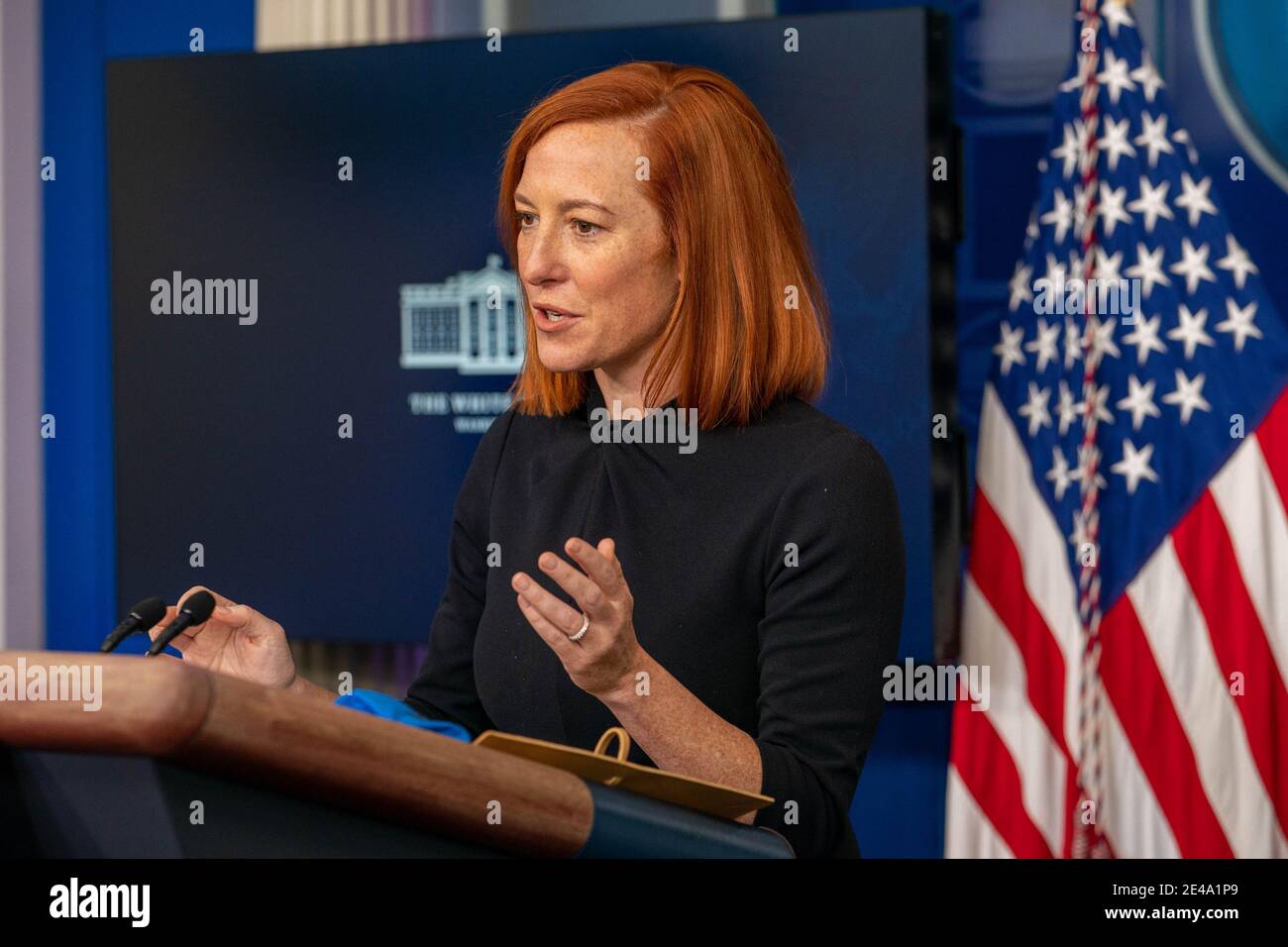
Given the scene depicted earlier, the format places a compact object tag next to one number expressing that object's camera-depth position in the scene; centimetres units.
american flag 291
